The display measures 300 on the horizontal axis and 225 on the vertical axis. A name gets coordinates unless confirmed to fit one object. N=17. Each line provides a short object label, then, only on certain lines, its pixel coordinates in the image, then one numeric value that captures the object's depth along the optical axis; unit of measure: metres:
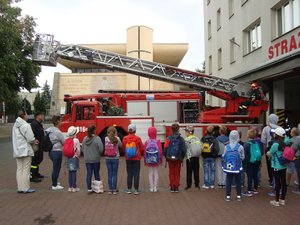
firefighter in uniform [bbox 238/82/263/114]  11.33
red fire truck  11.13
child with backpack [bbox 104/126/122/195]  5.80
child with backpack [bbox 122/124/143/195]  5.83
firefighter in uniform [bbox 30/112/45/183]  6.70
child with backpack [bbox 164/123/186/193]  5.93
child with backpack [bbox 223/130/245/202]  5.35
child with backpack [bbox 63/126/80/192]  5.94
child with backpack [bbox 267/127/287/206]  5.07
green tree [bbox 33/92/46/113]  46.50
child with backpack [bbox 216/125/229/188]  6.28
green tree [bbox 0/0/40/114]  17.18
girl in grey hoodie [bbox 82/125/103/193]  5.85
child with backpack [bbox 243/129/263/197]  5.74
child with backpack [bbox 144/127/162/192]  5.90
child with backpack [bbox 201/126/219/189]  6.14
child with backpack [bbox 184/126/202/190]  6.12
